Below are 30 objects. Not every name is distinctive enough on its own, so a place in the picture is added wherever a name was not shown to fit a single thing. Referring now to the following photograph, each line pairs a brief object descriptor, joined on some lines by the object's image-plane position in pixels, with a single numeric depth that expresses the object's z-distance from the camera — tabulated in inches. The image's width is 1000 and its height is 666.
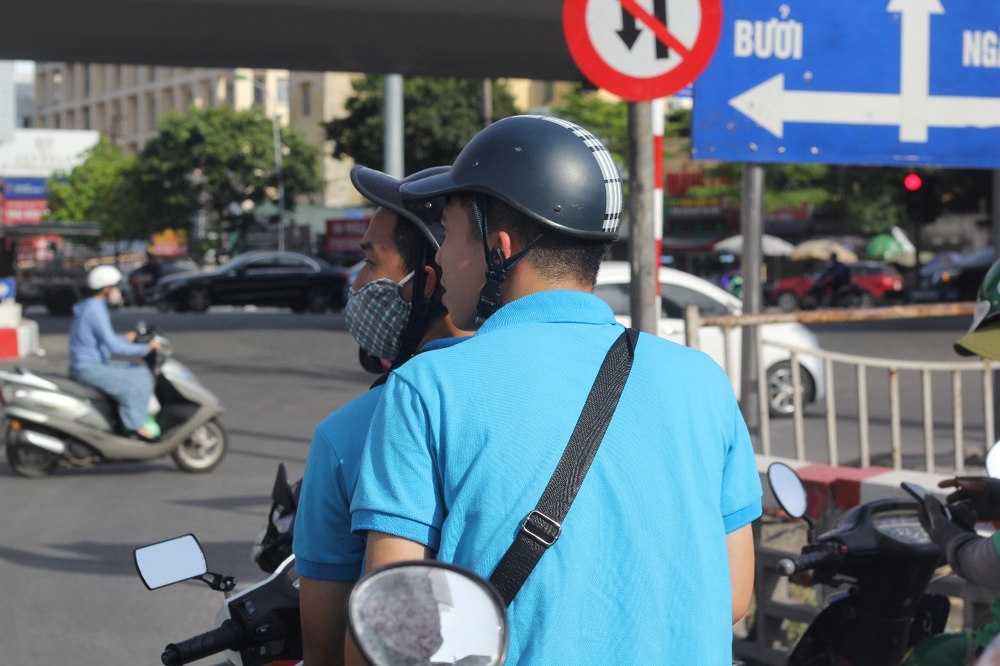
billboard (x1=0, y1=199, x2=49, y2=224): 2160.4
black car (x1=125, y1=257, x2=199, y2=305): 1562.5
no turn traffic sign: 187.5
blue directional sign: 236.5
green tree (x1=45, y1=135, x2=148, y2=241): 2386.8
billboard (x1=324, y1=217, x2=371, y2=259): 2003.0
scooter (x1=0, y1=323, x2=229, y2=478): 367.6
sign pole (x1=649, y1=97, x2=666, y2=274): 202.3
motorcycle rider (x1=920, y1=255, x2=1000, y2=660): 108.6
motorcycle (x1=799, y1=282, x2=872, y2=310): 1384.1
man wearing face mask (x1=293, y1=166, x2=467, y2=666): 71.2
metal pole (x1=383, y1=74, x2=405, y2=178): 415.5
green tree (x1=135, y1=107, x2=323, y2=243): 2105.1
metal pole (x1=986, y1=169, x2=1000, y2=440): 289.9
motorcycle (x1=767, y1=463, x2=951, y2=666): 124.4
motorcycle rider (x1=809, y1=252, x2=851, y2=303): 1393.9
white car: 486.9
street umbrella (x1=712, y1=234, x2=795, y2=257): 1616.6
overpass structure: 468.4
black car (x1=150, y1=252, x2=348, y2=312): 1227.9
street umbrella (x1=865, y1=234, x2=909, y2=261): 1697.8
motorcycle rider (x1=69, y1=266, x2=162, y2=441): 377.4
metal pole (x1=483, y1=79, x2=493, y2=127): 1199.6
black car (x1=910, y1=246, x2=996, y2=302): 1288.1
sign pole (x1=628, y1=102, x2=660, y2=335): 199.5
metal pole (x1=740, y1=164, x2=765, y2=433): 254.7
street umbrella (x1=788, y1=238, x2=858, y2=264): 1659.7
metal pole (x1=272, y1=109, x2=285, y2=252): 2073.6
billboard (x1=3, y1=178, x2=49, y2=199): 2210.9
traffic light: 1089.2
